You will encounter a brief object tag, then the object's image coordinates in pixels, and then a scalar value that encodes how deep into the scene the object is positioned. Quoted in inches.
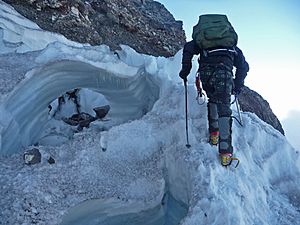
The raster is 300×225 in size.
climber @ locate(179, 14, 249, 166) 125.8
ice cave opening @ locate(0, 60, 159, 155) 154.5
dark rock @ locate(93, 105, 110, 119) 180.3
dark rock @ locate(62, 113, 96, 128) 175.4
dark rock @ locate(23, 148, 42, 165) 128.7
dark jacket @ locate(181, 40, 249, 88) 127.8
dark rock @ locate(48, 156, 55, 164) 130.6
